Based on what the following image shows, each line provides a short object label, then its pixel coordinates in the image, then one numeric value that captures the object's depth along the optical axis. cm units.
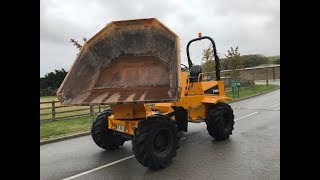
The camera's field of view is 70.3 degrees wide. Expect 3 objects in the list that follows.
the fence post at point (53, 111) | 1045
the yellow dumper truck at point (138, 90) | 440
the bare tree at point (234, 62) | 2126
